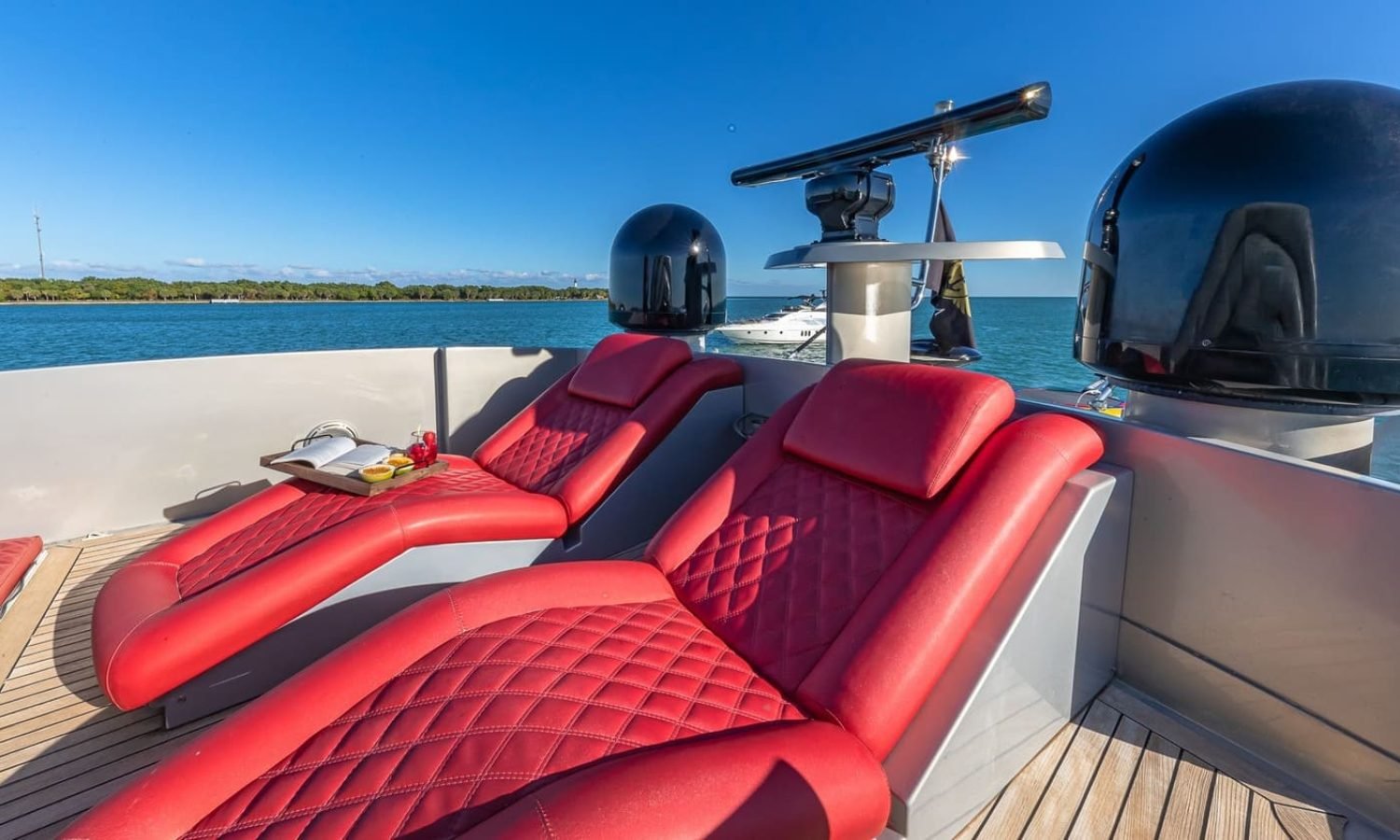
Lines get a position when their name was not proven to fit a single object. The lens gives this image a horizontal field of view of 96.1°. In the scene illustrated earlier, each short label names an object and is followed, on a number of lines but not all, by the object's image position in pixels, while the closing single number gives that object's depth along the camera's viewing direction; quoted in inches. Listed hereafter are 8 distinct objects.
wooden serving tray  90.0
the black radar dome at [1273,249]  48.2
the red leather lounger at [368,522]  63.0
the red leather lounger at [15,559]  83.0
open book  95.4
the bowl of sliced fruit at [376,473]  91.0
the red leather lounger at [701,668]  36.7
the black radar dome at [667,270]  143.9
